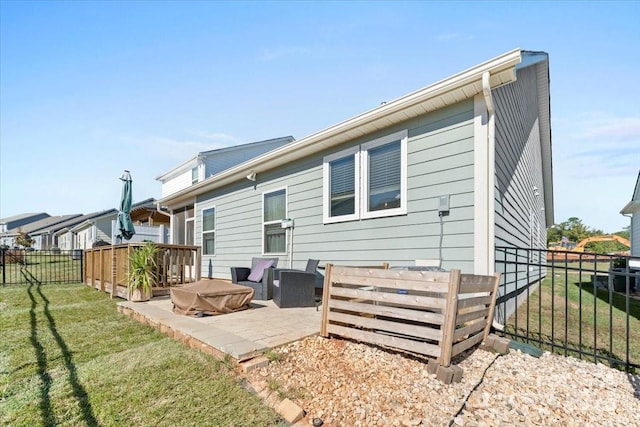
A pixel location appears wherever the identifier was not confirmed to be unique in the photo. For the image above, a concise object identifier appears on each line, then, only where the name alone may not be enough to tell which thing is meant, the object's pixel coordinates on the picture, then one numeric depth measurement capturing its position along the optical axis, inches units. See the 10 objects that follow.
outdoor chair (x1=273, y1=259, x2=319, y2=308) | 207.0
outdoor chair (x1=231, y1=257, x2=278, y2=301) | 241.0
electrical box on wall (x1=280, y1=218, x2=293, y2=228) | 264.1
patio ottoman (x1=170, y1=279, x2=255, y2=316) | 179.0
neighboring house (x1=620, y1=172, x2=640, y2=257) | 446.6
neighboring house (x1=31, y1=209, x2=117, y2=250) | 1190.9
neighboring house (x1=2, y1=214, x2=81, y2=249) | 1342.0
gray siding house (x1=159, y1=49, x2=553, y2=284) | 158.1
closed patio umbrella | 353.7
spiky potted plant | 239.8
